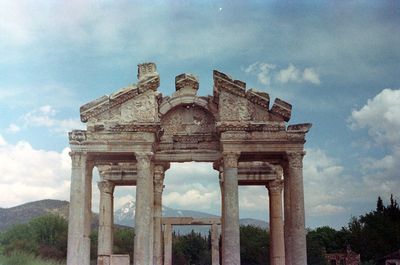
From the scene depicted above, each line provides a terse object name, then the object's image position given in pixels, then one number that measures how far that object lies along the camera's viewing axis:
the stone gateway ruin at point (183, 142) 22.09
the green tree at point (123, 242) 55.69
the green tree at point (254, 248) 57.06
